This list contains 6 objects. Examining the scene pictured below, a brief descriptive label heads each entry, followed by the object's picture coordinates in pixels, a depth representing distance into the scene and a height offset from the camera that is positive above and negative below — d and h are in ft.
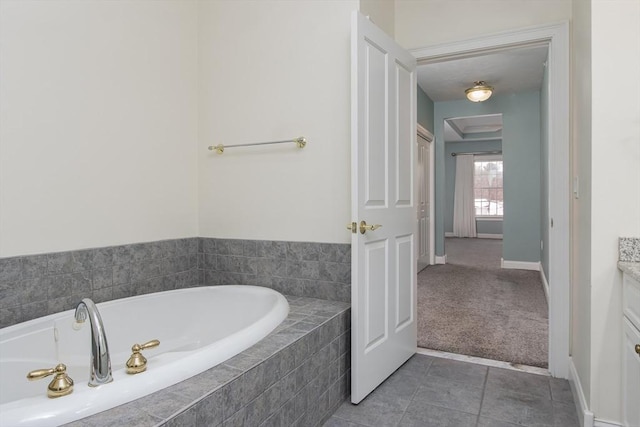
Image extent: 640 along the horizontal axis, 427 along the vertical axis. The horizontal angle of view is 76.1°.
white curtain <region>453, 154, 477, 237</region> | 34.55 +0.46
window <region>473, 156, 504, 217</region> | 34.50 +1.73
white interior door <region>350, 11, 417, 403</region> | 6.78 +0.02
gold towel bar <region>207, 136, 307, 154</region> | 7.89 +1.30
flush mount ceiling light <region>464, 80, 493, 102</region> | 16.85 +4.77
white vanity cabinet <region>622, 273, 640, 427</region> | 4.91 -1.86
